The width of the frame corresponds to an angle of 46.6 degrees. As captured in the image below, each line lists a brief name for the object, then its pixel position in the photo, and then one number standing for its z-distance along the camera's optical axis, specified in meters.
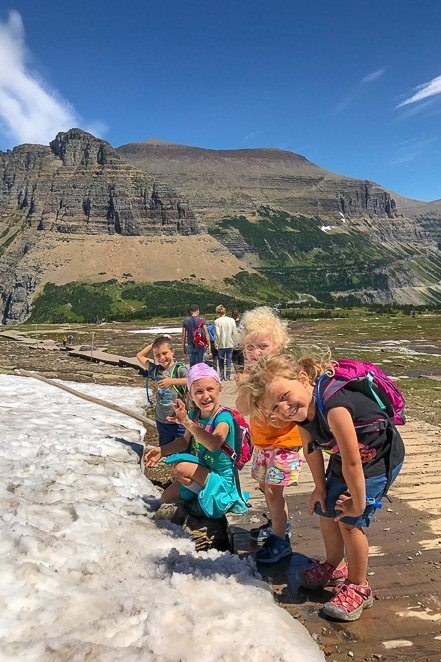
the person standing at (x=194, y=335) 15.38
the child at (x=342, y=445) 4.00
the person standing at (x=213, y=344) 17.47
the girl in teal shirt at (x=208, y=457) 5.61
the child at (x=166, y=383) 7.74
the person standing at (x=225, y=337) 16.50
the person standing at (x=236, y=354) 15.49
